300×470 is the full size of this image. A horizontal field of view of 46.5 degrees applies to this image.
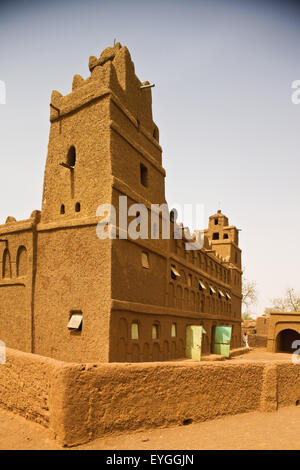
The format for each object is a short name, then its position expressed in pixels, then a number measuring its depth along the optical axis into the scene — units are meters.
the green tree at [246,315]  81.56
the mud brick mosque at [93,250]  13.02
